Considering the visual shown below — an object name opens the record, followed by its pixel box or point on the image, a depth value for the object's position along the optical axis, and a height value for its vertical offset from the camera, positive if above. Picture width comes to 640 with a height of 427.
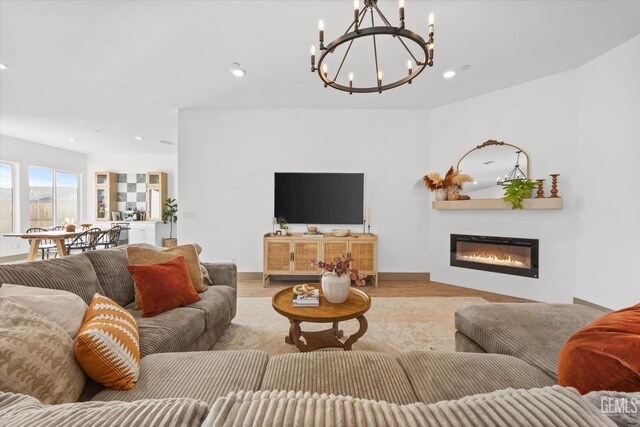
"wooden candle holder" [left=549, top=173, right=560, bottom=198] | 3.10 +0.33
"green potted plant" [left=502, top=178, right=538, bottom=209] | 3.18 +0.27
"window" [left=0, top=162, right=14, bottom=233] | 5.41 +0.25
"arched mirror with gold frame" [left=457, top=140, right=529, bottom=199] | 3.40 +0.63
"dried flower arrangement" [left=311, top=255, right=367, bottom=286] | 1.93 -0.43
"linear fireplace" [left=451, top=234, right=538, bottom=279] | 3.34 -0.59
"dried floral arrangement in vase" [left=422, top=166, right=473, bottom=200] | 3.67 +0.42
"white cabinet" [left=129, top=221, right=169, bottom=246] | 6.32 -0.51
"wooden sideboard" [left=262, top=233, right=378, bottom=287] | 3.80 -0.60
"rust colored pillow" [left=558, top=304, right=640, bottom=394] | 0.73 -0.45
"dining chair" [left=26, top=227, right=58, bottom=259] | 4.70 -0.70
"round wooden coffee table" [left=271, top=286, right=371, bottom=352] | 1.72 -0.70
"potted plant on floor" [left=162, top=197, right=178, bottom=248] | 6.47 -0.14
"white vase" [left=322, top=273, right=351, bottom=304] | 1.91 -0.57
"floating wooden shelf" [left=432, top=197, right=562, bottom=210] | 3.10 +0.11
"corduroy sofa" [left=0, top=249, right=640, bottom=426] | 0.45 -0.69
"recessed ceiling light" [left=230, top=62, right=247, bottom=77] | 2.88 +1.63
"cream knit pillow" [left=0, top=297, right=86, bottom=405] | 0.80 -0.50
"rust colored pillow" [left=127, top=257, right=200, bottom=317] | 1.71 -0.53
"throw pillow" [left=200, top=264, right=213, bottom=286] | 2.33 -0.60
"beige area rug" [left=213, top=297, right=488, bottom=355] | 2.13 -1.11
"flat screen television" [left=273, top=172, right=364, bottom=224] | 4.12 +0.25
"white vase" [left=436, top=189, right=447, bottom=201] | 3.79 +0.26
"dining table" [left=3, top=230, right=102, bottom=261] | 4.22 -0.47
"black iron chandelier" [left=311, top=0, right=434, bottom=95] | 1.42 +1.01
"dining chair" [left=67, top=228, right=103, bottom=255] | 4.73 -0.64
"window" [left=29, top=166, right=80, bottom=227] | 6.00 +0.34
